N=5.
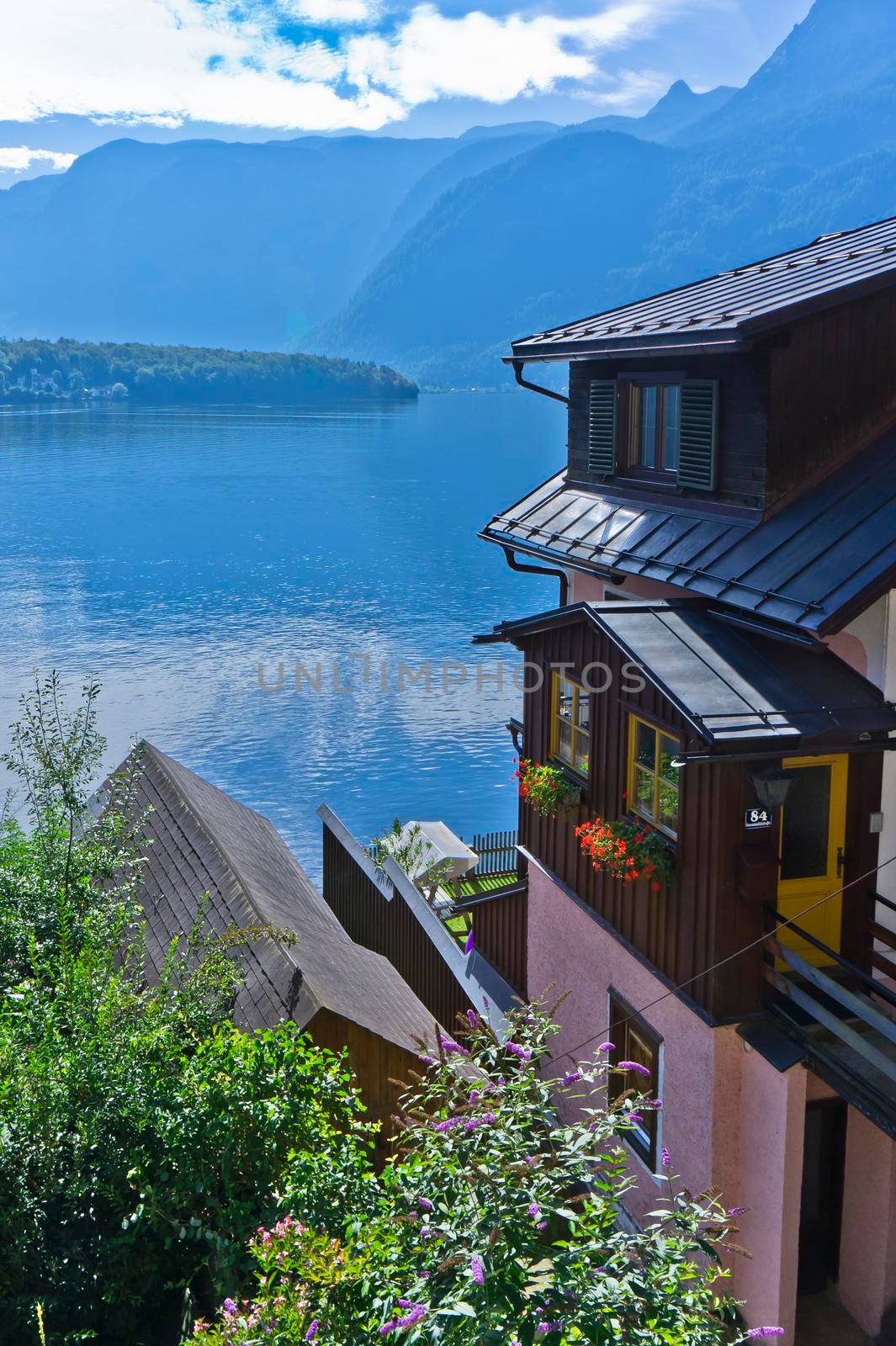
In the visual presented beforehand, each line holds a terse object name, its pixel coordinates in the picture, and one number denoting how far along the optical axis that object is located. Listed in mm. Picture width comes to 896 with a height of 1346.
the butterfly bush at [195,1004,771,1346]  4965
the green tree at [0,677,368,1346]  7348
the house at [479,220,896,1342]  9234
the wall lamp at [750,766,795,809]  9195
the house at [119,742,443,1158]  11102
